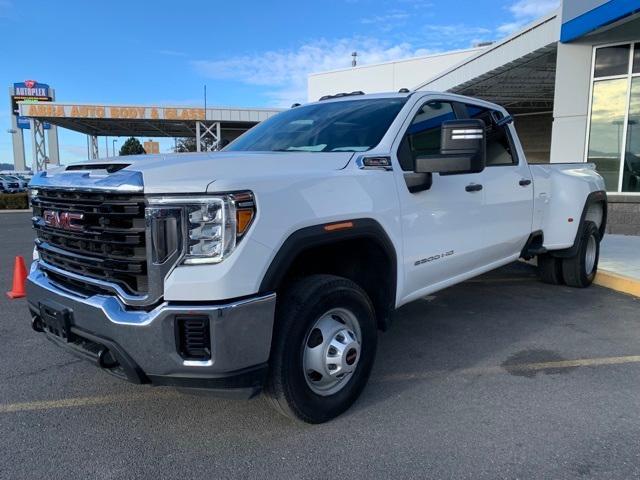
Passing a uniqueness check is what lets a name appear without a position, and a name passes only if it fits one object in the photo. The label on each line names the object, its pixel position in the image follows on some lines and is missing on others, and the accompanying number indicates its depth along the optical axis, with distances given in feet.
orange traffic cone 19.19
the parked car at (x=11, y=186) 113.10
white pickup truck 8.03
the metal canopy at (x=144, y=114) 97.04
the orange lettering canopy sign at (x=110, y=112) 99.30
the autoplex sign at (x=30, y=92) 207.21
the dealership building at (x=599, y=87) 33.65
